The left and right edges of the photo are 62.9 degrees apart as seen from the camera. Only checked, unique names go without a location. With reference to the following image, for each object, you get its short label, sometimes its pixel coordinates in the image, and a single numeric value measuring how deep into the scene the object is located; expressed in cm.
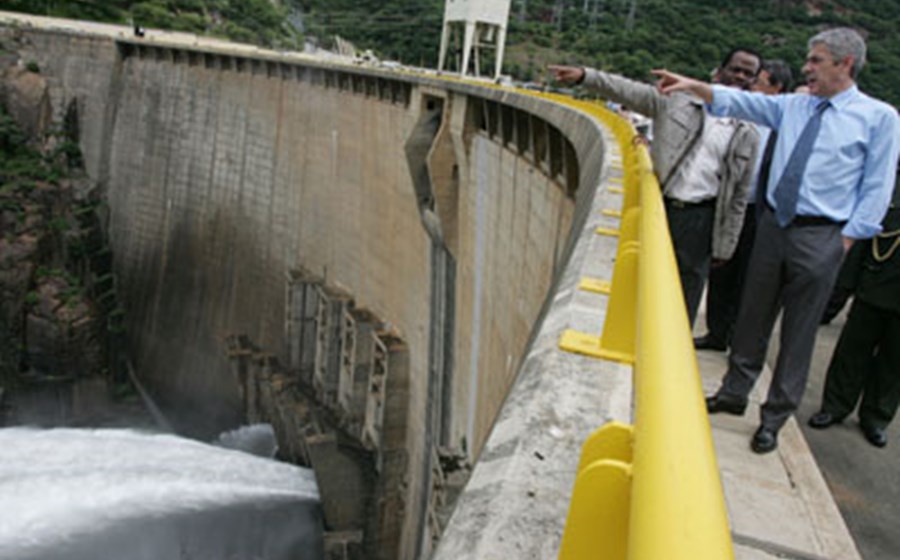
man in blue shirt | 299
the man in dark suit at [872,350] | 396
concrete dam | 834
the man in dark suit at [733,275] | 439
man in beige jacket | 363
